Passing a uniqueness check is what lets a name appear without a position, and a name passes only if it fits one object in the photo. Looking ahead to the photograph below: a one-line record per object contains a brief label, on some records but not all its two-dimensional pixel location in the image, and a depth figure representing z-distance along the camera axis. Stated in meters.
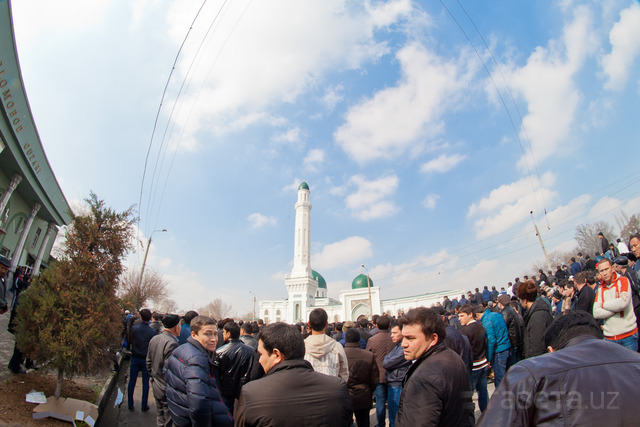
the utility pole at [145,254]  16.91
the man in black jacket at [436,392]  2.10
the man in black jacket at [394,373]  4.46
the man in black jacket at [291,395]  2.04
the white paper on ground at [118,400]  6.33
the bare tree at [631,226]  37.84
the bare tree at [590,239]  45.82
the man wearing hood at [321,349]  3.87
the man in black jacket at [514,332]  5.69
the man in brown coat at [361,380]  4.46
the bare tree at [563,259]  51.24
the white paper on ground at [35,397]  4.69
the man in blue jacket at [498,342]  5.54
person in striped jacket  4.21
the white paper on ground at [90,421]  4.74
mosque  51.22
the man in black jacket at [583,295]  5.11
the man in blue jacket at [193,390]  2.97
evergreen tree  5.05
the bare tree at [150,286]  27.78
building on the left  11.82
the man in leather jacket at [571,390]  1.31
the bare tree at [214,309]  76.53
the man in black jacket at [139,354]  6.47
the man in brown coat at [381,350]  4.99
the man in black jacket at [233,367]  4.16
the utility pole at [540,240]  21.74
